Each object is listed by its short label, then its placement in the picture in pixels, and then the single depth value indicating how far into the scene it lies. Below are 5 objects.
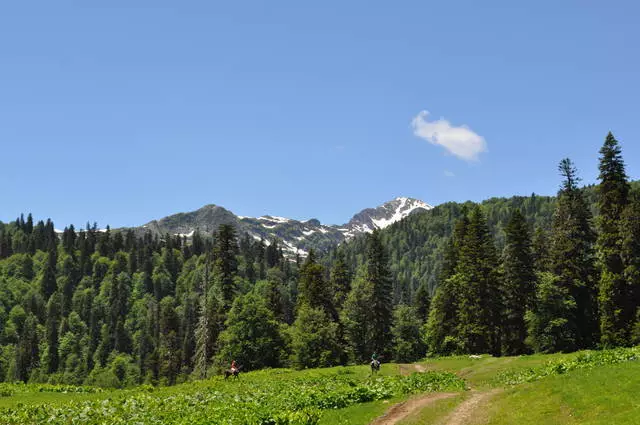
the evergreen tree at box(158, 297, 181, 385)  124.00
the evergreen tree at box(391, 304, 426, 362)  87.94
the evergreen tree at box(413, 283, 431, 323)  110.75
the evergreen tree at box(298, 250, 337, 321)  79.81
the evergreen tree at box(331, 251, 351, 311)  90.82
